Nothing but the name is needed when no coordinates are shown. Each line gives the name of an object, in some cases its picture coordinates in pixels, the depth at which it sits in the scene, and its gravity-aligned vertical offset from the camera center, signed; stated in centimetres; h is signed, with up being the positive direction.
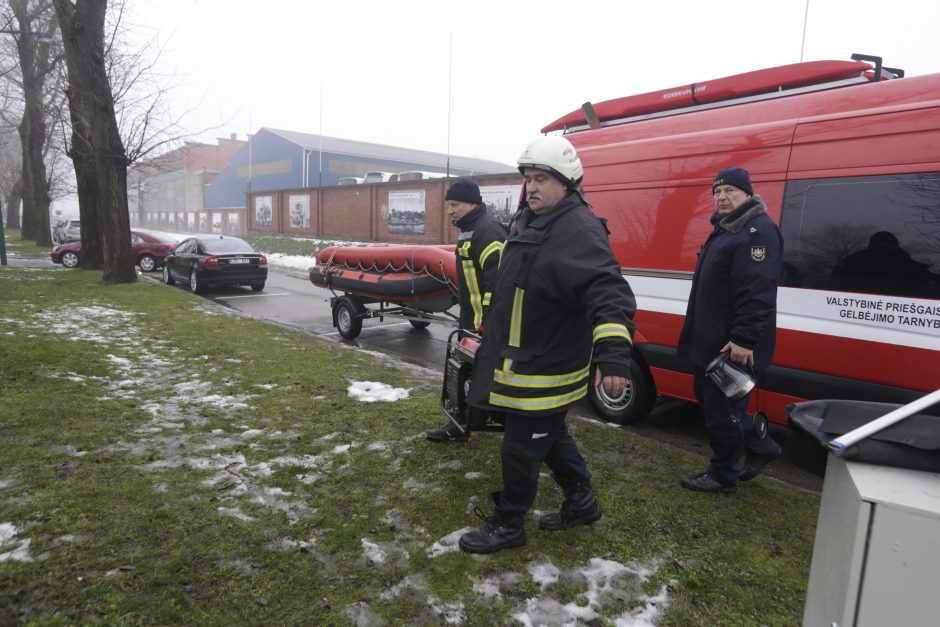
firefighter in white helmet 243 -39
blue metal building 4662 +570
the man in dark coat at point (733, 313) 309 -40
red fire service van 320 +22
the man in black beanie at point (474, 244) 381 -8
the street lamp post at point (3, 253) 1706 -125
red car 1839 -110
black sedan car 1367 -103
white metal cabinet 118 -64
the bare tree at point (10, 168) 2614 +359
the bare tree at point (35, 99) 1750 +406
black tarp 130 -46
